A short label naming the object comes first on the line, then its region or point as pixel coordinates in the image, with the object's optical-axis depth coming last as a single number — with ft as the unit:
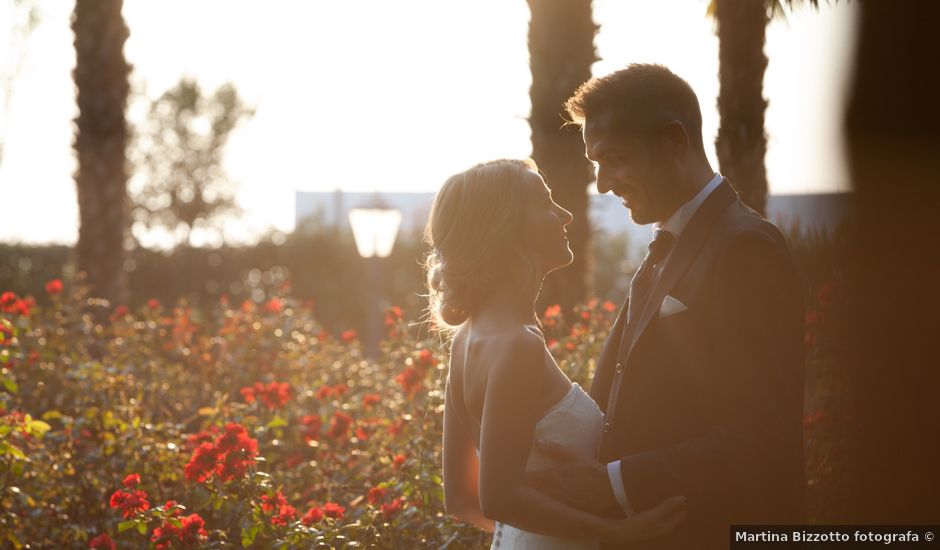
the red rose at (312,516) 15.07
